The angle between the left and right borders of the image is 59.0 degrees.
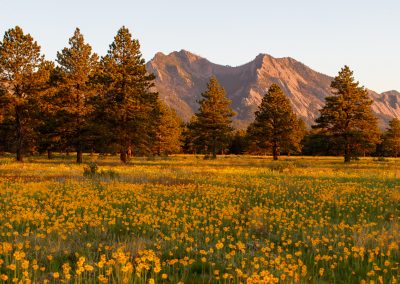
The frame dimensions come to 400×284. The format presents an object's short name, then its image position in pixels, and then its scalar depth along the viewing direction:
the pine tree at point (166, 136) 68.19
